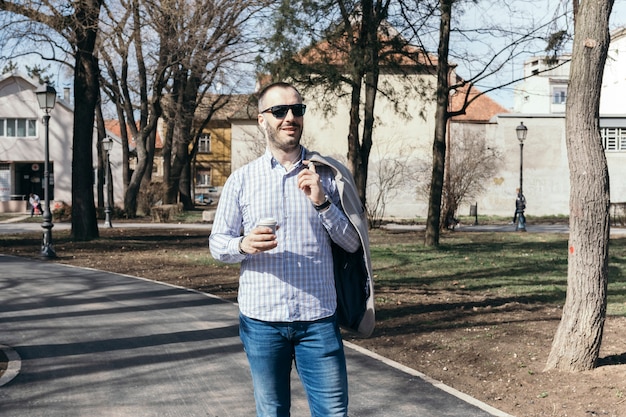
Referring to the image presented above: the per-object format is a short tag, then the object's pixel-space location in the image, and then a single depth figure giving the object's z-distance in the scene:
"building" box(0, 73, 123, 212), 52.66
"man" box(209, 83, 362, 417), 3.62
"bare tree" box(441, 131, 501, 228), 29.34
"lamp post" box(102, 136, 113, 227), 31.26
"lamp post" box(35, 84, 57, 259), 19.28
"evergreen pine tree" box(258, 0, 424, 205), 19.94
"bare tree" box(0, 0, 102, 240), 21.80
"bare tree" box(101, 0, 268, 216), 25.66
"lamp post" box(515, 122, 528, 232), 30.75
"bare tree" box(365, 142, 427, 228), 44.66
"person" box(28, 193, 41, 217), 45.81
